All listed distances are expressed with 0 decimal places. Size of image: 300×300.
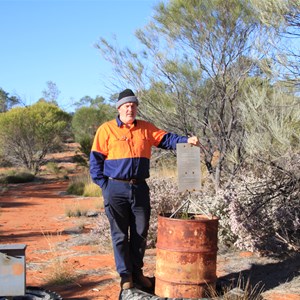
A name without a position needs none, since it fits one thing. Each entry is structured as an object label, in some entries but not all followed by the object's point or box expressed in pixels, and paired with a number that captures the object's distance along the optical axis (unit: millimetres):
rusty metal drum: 5039
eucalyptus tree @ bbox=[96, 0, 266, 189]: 9586
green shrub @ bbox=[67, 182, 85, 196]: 17406
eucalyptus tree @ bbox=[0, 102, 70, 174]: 27156
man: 5207
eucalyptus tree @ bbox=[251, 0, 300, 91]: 6781
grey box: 4684
